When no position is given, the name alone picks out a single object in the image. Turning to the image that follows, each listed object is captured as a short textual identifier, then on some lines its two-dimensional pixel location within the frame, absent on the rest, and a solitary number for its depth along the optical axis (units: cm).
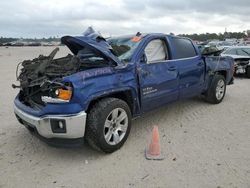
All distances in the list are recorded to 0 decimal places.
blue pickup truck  264
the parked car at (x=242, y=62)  833
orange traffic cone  286
